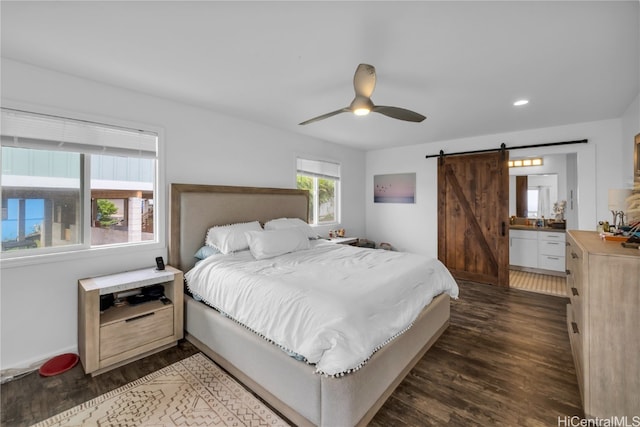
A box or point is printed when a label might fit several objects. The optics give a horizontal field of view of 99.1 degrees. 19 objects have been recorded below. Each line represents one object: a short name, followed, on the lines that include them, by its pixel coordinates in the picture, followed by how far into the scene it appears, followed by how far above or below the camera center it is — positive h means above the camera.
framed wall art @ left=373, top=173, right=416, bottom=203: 5.41 +0.53
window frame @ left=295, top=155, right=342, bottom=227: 4.72 +0.35
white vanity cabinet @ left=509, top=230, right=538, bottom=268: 5.12 -0.66
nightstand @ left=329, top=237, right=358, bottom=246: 4.56 -0.46
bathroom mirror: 5.49 +0.40
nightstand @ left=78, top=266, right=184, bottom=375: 2.16 -0.94
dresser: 1.58 -0.70
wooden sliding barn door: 4.46 -0.05
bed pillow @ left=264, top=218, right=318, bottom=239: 3.64 -0.16
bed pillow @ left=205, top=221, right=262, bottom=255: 2.97 -0.29
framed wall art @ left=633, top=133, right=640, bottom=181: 2.70 +0.57
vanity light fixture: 5.46 +1.04
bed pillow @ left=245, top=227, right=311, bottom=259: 2.97 -0.33
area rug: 1.74 -1.32
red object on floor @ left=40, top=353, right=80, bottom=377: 2.19 -1.26
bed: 1.57 -1.01
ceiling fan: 1.98 +0.89
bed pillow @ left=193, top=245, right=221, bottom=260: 2.99 -0.43
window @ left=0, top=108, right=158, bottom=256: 2.24 +0.27
